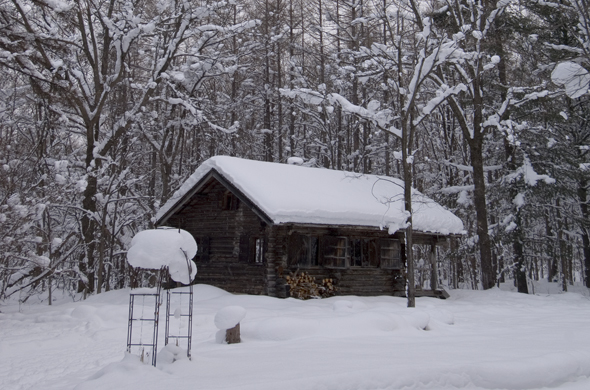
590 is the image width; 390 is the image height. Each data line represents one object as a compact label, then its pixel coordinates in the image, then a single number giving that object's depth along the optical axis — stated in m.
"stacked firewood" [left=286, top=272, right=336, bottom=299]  16.72
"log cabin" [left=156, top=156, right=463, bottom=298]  16.59
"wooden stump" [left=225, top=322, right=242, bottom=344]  9.30
